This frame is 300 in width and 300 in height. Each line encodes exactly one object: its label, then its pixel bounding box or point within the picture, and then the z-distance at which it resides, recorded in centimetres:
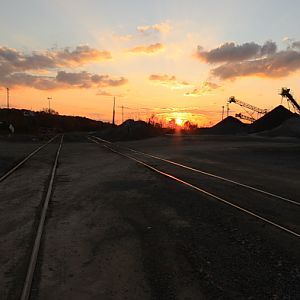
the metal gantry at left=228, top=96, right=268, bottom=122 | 8503
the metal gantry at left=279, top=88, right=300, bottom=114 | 6696
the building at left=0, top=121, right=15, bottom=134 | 5807
